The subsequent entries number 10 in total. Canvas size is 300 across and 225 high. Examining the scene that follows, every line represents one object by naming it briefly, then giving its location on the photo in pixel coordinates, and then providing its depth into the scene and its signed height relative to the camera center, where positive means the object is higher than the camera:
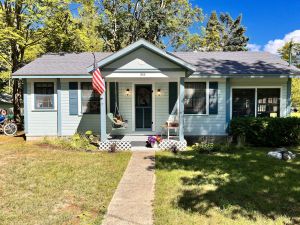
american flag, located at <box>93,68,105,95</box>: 7.54 +0.83
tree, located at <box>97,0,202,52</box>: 19.53 +7.33
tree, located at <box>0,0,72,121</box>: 11.43 +4.48
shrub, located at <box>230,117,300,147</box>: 8.75 -0.92
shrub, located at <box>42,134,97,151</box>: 8.43 -1.44
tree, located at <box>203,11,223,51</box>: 26.85 +9.08
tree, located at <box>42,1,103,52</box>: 12.97 +4.45
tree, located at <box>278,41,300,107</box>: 19.06 +5.66
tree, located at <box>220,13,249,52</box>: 36.23 +12.16
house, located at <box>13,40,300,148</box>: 9.51 +0.30
